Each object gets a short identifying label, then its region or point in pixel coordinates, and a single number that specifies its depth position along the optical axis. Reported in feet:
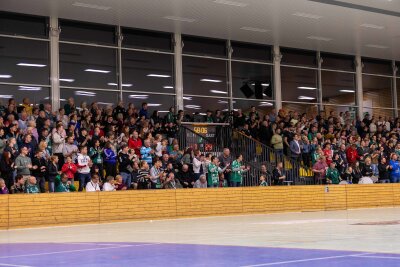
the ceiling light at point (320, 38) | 118.32
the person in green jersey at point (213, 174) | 90.63
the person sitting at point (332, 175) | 103.68
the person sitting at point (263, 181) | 96.47
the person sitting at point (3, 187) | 70.03
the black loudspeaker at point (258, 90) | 122.21
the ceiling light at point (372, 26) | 108.78
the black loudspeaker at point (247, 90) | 120.78
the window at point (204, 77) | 114.21
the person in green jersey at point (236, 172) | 93.76
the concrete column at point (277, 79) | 124.26
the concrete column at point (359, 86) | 137.69
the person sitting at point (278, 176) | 98.58
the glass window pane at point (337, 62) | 133.56
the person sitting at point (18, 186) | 72.43
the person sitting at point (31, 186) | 72.23
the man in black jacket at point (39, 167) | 74.71
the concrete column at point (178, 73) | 111.45
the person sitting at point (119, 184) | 80.79
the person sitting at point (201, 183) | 88.08
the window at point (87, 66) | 100.17
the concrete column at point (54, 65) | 97.71
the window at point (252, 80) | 120.16
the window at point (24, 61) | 94.63
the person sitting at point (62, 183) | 76.48
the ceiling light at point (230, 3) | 93.30
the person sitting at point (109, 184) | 79.41
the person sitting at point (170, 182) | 84.69
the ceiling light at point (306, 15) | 100.18
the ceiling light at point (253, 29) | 109.91
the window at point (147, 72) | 106.83
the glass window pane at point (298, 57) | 127.44
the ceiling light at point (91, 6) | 92.27
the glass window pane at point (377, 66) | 140.87
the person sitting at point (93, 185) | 77.66
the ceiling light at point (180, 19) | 101.06
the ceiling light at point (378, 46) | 127.03
